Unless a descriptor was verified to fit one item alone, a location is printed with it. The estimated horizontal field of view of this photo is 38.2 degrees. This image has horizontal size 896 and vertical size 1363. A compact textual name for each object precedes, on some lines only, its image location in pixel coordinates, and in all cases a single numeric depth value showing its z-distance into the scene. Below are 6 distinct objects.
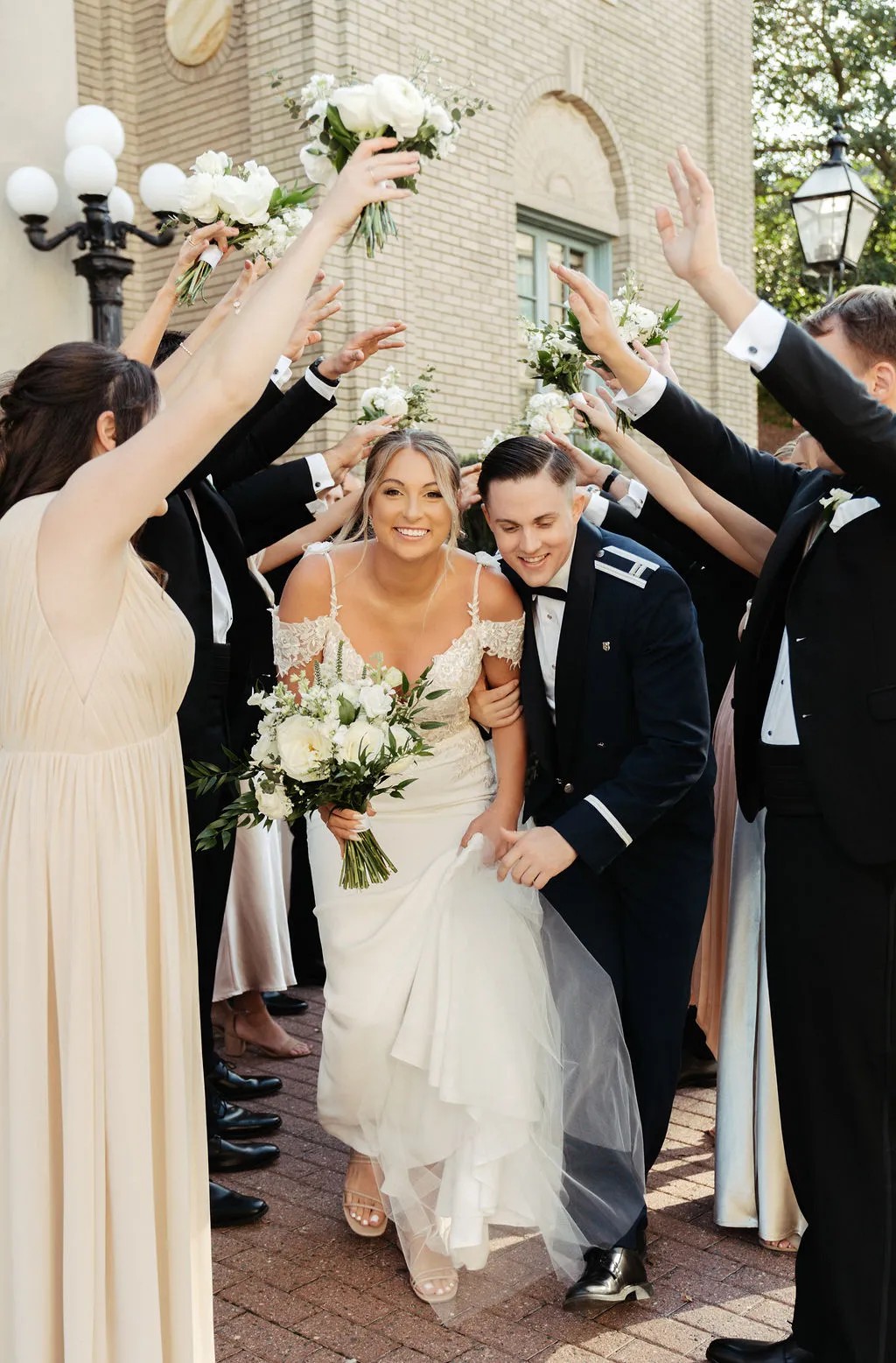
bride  3.74
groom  3.82
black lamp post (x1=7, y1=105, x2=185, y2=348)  8.36
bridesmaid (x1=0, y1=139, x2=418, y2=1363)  2.53
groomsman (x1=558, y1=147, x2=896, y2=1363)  2.86
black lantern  10.12
